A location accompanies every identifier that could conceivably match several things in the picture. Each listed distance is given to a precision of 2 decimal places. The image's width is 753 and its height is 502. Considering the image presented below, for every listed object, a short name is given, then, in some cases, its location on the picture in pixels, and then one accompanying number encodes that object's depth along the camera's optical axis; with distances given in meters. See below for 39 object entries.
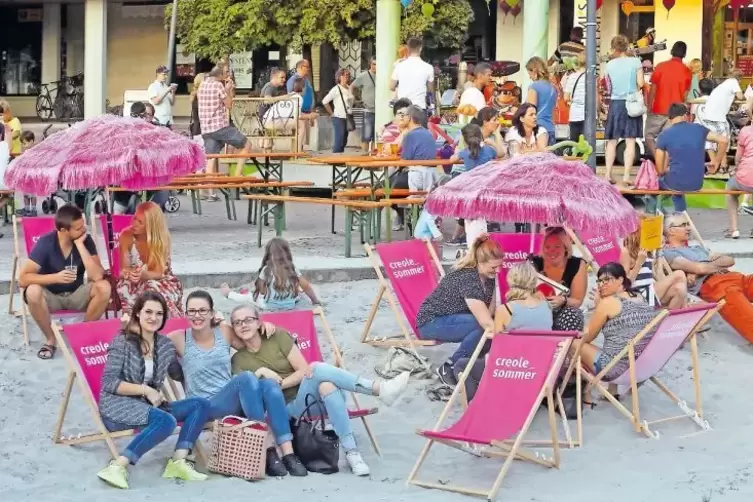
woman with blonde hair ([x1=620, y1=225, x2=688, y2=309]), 9.88
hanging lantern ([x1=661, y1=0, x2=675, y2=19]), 22.53
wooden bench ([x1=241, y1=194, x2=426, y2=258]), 12.99
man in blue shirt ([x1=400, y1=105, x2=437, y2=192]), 13.52
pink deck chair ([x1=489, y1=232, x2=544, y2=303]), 10.43
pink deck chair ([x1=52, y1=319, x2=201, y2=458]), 7.55
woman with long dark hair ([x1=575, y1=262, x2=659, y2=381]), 8.45
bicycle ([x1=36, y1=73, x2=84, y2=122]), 29.98
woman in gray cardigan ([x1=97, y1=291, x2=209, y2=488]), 7.38
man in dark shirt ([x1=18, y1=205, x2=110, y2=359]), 9.36
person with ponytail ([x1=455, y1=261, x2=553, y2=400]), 8.17
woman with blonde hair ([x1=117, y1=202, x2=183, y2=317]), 9.48
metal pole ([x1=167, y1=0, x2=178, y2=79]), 20.88
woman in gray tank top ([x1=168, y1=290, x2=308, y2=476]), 7.50
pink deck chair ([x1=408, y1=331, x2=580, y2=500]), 7.26
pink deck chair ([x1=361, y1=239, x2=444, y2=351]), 9.84
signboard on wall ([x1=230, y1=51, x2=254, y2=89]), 28.23
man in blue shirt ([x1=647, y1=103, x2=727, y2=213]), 13.63
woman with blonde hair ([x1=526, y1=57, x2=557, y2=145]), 15.58
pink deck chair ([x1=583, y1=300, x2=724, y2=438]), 8.09
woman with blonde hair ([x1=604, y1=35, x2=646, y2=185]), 15.69
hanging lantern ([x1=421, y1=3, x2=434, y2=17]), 23.08
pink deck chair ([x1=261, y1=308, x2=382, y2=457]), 8.22
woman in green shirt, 7.58
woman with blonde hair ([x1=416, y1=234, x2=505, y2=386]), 8.79
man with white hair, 10.21
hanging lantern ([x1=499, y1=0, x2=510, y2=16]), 24.23
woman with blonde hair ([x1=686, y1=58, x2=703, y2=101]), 19.66
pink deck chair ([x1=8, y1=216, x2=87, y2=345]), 10.59
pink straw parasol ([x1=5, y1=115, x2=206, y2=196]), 9.57
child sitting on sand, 9.18
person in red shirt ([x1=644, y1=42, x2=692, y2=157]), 17.05
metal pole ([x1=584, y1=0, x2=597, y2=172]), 13.85
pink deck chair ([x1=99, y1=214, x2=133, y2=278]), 10.07
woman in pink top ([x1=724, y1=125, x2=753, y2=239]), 14.31
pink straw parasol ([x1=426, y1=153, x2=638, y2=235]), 8.78
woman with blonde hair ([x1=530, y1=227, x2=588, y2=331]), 9.24
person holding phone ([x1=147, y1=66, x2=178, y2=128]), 19.33
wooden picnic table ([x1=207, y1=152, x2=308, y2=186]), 15.21
